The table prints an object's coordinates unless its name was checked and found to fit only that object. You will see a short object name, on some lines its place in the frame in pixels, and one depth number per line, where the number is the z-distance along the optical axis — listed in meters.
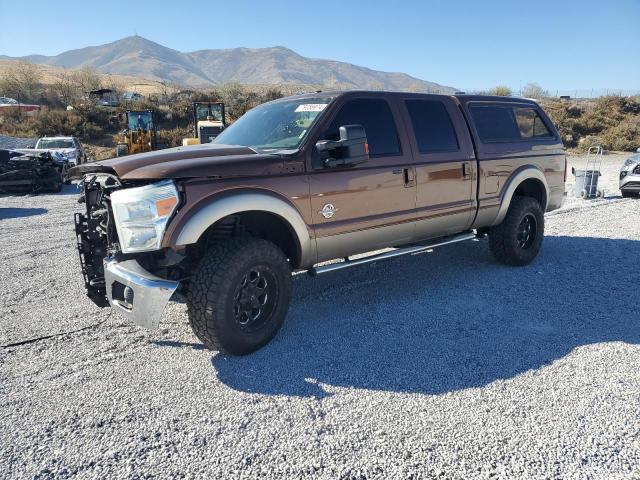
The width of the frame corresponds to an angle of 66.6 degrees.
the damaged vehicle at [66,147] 17.25
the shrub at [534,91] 55.57
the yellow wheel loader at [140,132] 20.17
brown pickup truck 3.31
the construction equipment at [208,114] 19.86
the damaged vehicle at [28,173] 13.82
